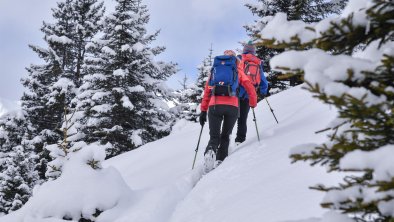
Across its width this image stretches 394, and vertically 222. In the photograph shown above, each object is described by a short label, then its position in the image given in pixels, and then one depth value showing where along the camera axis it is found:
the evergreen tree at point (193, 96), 26.98
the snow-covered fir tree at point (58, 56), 25.30
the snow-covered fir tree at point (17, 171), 21.34
